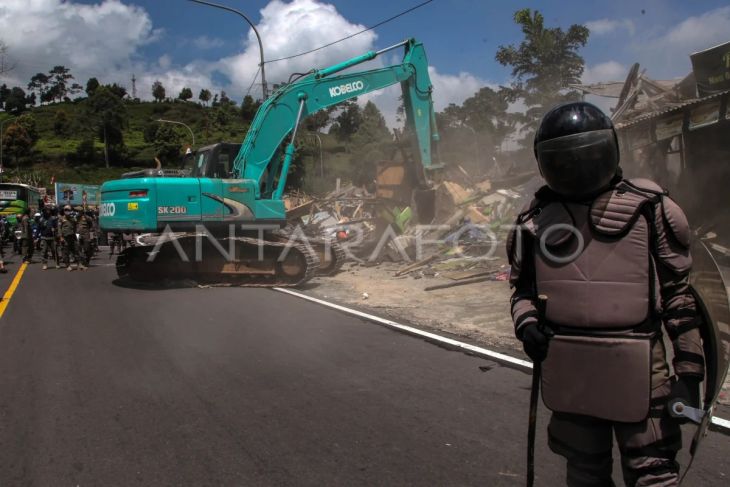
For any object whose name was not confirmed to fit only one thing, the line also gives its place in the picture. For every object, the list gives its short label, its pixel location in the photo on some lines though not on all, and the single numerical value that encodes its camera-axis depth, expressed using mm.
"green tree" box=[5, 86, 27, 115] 104812
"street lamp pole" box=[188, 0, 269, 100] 17922
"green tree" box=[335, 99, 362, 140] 55250
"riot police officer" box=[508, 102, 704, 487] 1978
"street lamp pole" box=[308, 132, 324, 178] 38250
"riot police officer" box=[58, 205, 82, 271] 14663
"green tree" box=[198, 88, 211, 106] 112938
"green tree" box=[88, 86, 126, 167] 74250
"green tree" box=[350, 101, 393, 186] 28486
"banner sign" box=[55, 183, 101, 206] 37875
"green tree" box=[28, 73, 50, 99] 117344
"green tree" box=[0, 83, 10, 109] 106688
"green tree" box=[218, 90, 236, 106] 103462
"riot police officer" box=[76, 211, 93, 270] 15109
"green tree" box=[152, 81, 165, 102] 119250
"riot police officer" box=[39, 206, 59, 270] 15806
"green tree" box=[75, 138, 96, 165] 72500
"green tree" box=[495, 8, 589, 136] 30359
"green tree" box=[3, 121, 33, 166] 68625
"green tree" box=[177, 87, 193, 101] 118812
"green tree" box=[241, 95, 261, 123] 78431
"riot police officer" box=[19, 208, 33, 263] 17484
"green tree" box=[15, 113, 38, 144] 71400
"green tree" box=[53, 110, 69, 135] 83875
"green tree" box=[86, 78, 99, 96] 120262
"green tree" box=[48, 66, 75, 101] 118500
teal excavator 10680
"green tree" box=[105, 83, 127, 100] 112338
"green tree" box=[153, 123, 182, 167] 67312
